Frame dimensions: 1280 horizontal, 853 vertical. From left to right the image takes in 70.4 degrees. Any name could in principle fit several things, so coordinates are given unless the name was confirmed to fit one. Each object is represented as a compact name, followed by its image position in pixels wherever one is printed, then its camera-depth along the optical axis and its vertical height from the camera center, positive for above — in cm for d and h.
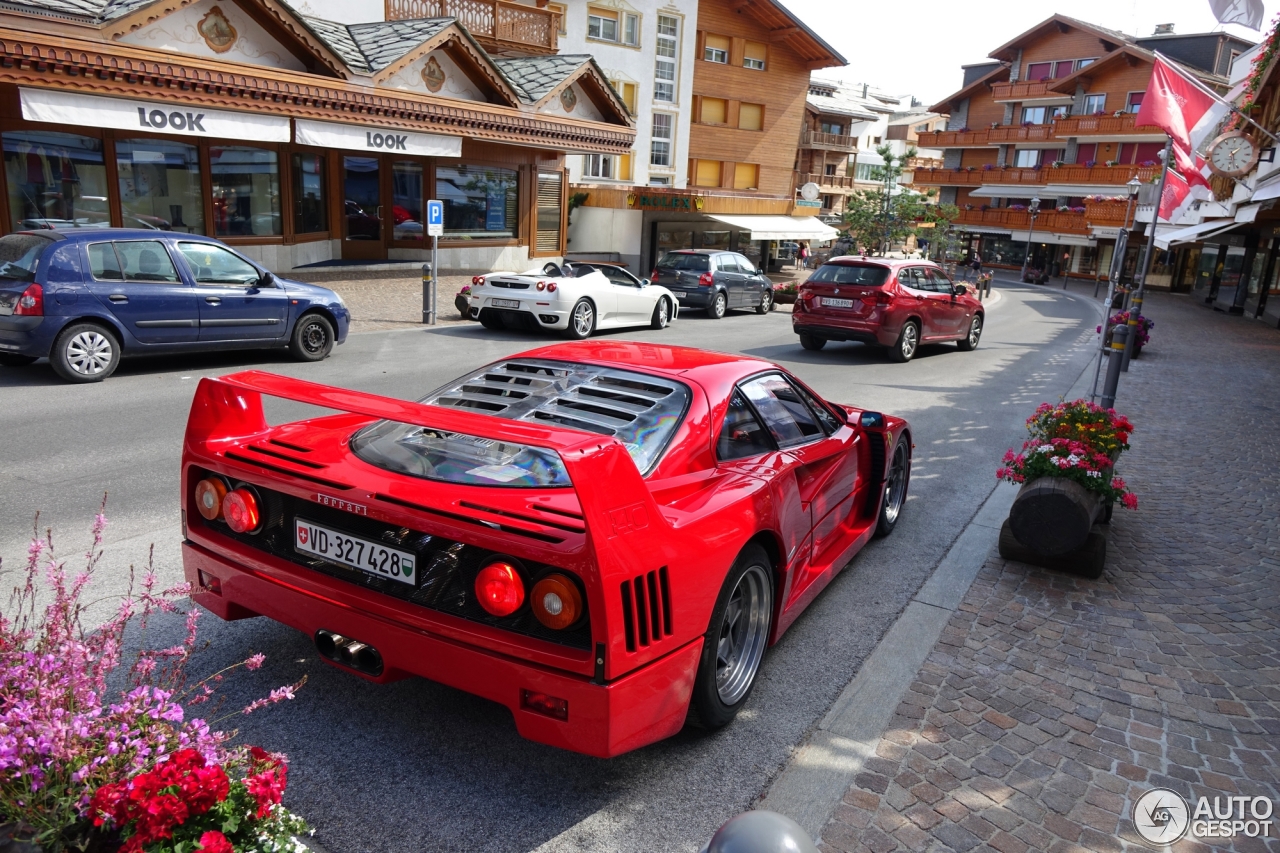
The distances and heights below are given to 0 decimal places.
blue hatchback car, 923 -120
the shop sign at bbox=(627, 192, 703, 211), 3100 +49
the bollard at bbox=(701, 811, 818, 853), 165 -110
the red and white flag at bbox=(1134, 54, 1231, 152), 1420 +227
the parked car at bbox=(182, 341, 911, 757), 280 -111
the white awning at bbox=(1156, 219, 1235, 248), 2225 +37
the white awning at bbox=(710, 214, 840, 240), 3366 -15
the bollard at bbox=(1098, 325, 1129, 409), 870 -125
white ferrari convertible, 1517 -151
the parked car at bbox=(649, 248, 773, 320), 2123 -141
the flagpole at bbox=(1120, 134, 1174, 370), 912 -78
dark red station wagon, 1451 -122
